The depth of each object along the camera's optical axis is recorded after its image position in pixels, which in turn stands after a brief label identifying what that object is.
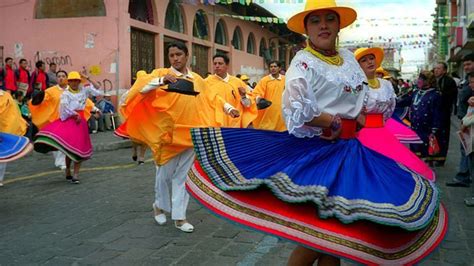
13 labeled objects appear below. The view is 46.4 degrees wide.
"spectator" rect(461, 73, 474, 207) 6.61
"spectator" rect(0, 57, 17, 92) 13.98
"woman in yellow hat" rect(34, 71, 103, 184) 8.37
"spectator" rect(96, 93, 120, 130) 17.39
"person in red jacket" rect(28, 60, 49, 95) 14.45
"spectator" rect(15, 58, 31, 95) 14.32
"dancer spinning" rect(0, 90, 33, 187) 6.34
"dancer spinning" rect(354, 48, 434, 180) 3.96
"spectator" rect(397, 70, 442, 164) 8.55
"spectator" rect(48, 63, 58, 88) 14.99
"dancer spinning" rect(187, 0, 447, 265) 2.62
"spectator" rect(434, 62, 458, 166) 8.82
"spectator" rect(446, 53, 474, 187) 7.54
